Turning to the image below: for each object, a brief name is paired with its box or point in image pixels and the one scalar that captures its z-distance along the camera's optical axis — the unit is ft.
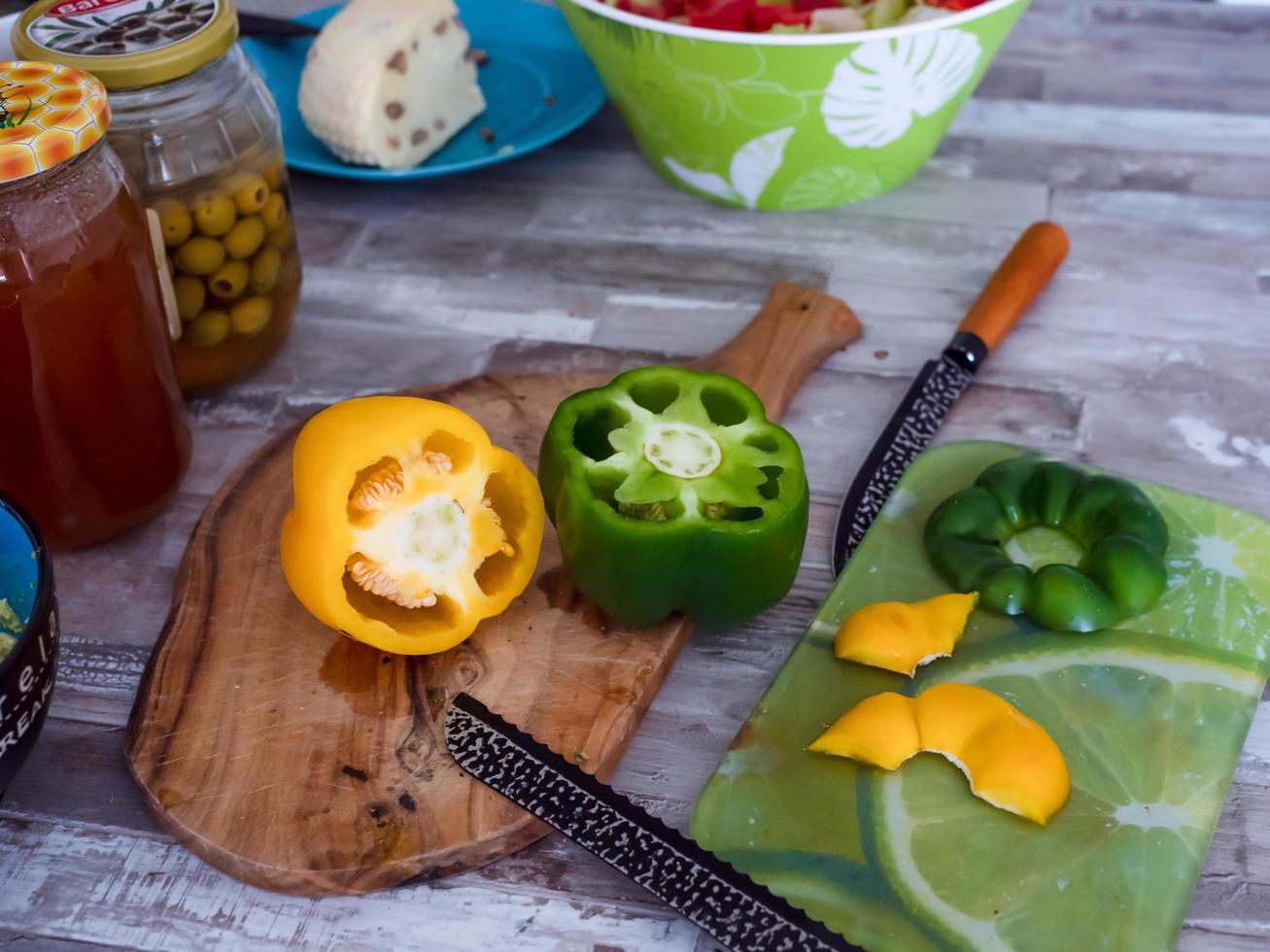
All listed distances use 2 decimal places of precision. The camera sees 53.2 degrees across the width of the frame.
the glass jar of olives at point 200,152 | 3.74
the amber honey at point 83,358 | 3.34
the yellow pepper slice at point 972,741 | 3.07
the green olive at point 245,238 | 4.17
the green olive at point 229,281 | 4.22
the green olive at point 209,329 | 4.31
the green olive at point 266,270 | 4.33
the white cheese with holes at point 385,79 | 5.26
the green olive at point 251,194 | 4.14
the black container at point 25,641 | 2.77
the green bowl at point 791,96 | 4.71
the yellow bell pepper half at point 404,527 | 3.29
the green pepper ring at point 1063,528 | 3.51
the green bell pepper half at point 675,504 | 3.37
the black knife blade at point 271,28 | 5.89
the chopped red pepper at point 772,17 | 4.82
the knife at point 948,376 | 4.04
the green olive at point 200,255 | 4.09
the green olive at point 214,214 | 4.05
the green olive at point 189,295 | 4.16
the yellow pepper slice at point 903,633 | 3.41
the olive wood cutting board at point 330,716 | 3.12
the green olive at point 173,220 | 4.00
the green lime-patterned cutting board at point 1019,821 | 2.95
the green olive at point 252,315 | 4.38
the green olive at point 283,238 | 4.35
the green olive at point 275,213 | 4.26
